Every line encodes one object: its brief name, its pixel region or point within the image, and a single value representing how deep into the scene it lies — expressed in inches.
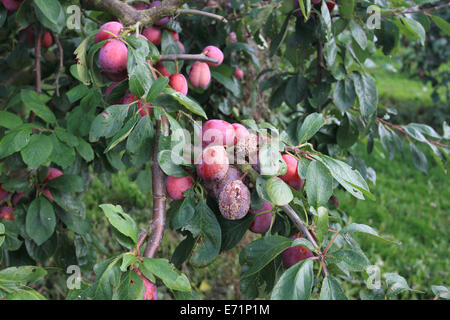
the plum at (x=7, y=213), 43.3
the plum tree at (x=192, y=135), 25.1
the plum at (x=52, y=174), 45.6
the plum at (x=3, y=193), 44.2
